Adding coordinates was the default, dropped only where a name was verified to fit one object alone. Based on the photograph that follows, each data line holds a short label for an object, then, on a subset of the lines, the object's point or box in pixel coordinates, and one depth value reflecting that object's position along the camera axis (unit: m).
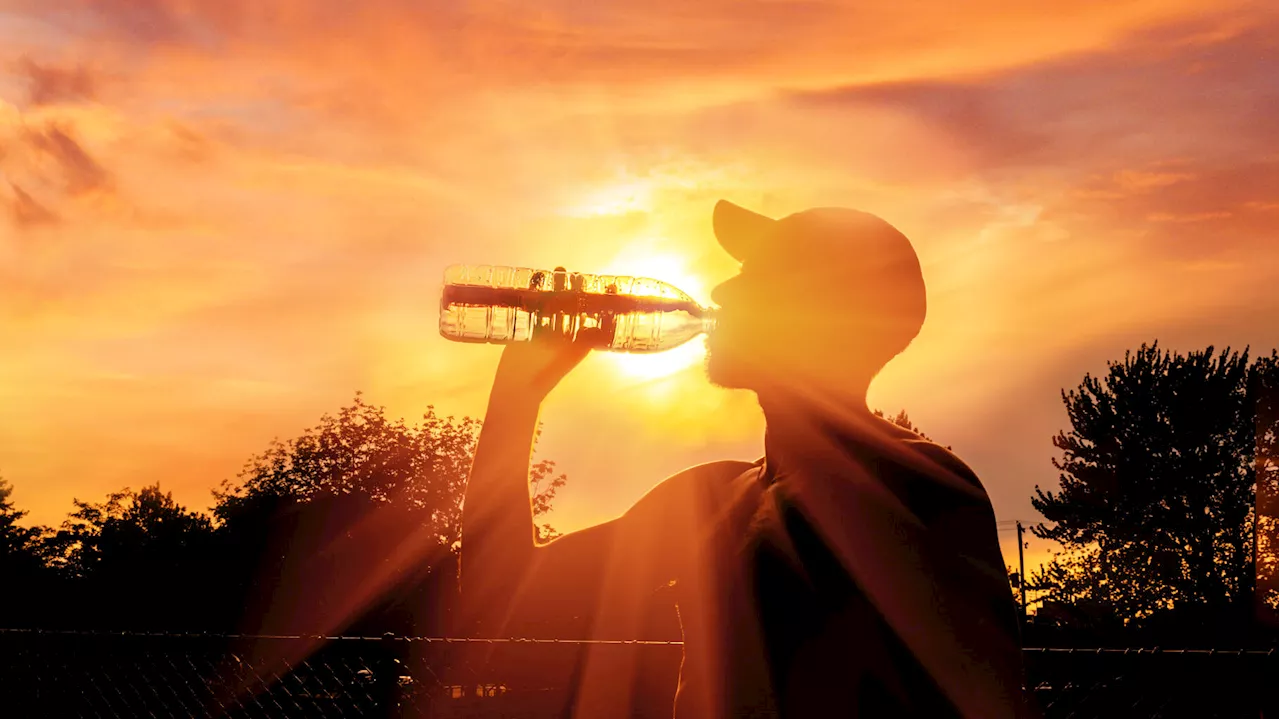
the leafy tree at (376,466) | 52.44
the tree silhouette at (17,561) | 40.56
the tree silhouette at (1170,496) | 38.53
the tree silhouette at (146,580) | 36.47
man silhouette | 1.60
